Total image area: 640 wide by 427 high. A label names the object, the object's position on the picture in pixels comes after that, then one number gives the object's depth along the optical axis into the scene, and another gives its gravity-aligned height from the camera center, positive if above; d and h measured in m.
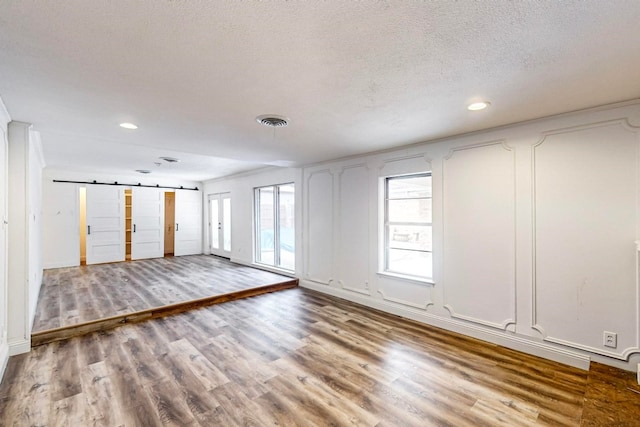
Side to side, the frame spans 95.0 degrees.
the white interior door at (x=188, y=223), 8.73 -0.23
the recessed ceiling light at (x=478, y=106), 2.39 +0.90
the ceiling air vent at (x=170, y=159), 5.41 +1.06
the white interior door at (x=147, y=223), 8.01 -0.20
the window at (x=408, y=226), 3.85 -0.17
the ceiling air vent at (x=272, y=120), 2.72 +0.90
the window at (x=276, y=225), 6.09 -0.24
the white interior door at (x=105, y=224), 7.32 -0.21
